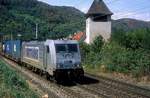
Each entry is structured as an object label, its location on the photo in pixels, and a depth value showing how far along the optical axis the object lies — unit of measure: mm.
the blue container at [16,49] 44719
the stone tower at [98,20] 62250
